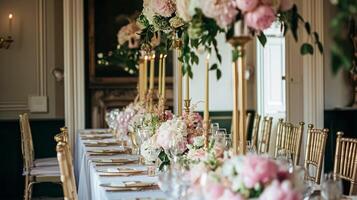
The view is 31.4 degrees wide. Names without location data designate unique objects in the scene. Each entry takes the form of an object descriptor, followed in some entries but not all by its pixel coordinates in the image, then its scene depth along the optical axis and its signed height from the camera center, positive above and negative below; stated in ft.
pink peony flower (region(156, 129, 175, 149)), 11.01 -0.61
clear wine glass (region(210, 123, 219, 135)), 12.17 -0.54
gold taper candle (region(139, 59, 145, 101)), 22.19 +0.95
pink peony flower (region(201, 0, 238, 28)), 7.55 +1.09
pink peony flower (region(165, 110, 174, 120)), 13.47 -0.28
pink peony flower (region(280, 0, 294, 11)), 7.89 +1.19
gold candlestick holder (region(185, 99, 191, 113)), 11.95 -0.07
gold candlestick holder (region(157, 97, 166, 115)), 13.82 -0.09
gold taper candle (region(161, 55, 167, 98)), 15.01 +0.48
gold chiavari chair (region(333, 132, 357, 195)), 12.19 -1.15
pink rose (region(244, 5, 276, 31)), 7.37 +0.98
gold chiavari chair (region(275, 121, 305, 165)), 15.69 -0.97
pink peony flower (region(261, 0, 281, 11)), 7.53 +1.18
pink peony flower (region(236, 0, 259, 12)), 7.34 +1.12
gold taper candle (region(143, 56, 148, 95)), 20.97 +0.81
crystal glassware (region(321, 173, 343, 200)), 7.77 -1.09
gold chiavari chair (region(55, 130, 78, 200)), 9.13 -1.05
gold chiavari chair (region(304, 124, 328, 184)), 13.85 -1.05
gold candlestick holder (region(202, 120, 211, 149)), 10.25 -0.48
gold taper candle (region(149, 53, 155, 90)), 18.38 +0.88
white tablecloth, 9.73 -1.42
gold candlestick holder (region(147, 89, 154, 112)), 17.20 +0.07
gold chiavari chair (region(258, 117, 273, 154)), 19.54 -1.07
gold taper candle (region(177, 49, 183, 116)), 12.73 +0.22
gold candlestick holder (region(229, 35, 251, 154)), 8.20 -0.04
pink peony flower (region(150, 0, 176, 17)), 12.62 +1.90
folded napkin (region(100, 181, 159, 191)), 10.18 -1.36
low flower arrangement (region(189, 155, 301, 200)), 6.22 -0.82
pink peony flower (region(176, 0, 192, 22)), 8.61 +1.28
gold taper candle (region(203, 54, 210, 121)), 10.19 +0.02
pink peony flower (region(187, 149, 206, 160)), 9.57 -0.82
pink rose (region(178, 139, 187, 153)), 11.00 -0.76
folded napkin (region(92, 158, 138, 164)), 14.08 -1.29
